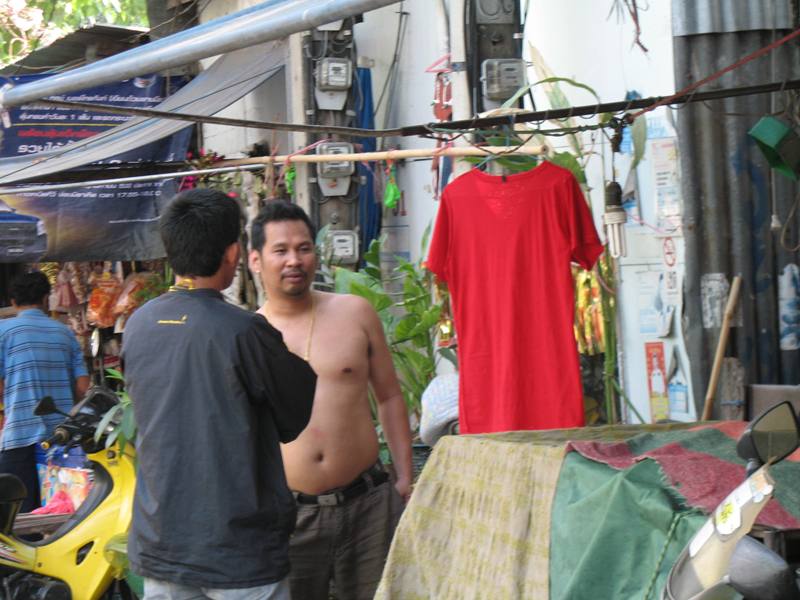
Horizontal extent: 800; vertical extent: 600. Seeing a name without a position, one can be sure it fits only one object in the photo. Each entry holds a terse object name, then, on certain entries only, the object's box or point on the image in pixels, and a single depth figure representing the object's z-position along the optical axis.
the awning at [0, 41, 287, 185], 8.84
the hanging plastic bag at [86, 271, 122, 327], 11.47
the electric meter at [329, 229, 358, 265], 9.37
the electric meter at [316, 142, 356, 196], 9.49
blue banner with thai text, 9.87
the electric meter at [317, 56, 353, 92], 9.69
